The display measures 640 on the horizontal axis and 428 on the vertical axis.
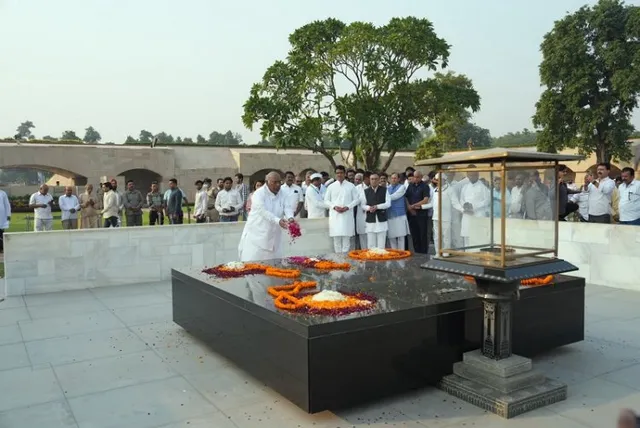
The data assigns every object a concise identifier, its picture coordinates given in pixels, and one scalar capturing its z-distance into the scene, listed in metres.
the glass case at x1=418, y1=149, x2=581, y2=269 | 4.05
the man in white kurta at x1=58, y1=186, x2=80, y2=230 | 12.25
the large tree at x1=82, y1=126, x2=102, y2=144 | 88.12
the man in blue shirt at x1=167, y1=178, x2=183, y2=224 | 12.84
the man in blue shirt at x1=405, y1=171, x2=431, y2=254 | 10.95
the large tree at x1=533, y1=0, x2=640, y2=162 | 27.56
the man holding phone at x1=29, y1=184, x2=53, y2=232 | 12.12
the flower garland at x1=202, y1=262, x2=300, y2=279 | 5.68
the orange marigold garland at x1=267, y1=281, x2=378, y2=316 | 4.12
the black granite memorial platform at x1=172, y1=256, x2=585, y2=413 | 3.79
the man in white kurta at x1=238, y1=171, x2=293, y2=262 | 7.08
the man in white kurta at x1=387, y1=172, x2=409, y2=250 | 10.62
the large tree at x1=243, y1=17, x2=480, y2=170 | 21.20
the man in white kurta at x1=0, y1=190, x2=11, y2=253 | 11.03
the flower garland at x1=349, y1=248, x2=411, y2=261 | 6.79
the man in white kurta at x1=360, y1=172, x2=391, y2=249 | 10.13
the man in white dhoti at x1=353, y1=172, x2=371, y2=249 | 10.58
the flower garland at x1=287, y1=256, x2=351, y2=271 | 6.15
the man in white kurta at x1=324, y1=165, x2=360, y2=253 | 10.27
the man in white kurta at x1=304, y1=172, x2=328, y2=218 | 11.30
